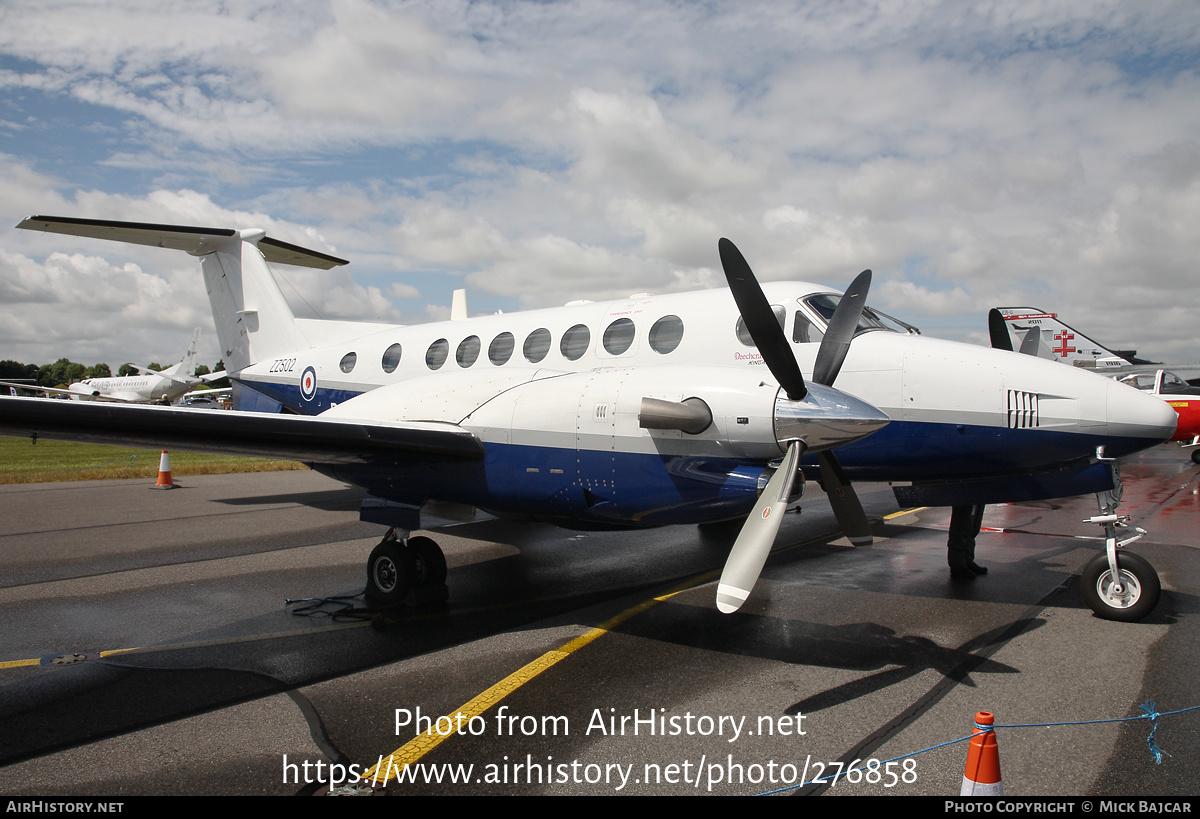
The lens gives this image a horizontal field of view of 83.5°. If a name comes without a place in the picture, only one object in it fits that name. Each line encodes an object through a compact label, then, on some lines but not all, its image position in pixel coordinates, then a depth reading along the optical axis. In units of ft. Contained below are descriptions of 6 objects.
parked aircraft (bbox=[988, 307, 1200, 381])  66.39
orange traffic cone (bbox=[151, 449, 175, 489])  51.71
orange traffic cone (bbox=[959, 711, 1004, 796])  7.97
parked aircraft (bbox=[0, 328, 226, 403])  171.42
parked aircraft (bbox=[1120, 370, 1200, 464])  55.52
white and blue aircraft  16.02
